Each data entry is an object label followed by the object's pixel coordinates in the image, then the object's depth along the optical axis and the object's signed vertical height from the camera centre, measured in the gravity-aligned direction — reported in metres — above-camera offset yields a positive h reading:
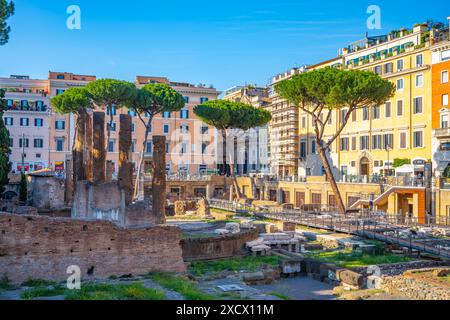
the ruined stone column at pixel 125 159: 23.83 +0.78
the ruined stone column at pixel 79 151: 27.44 +1.33
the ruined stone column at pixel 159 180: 25.94 -0.20
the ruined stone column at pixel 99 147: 24.34 +1.37
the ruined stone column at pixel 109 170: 41.45 +0.46
